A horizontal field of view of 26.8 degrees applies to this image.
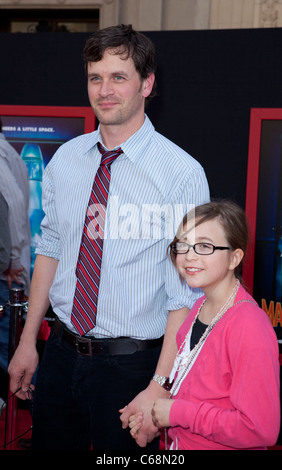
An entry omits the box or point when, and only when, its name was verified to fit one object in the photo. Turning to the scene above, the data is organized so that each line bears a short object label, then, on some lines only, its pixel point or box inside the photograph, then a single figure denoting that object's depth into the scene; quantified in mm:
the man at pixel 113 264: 1764
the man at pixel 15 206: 3232
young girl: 1352
